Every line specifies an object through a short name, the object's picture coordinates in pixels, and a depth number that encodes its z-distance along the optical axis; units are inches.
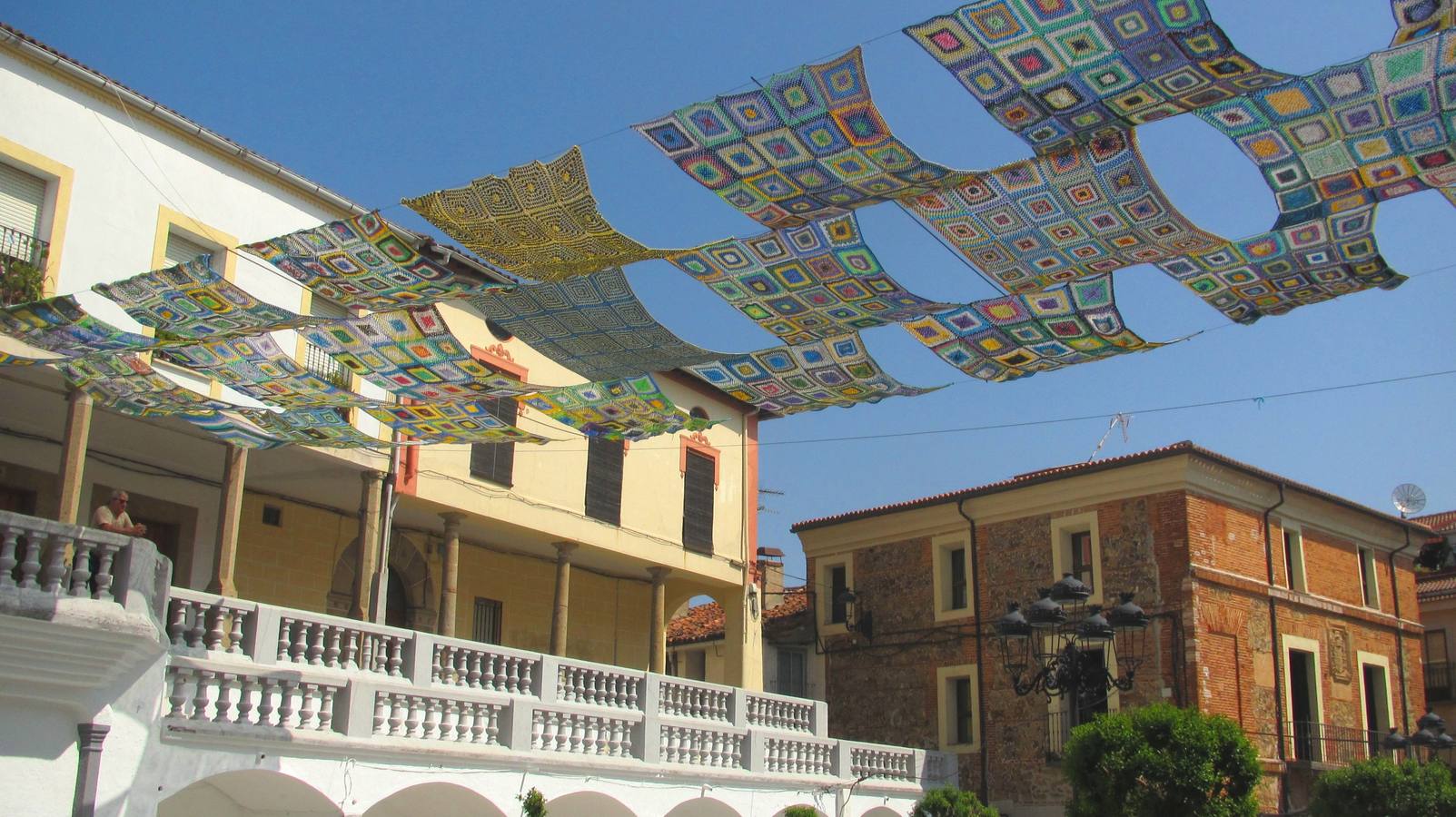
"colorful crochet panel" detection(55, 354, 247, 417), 478.9
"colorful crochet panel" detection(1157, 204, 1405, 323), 332.5
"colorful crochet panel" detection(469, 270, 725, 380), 399.9
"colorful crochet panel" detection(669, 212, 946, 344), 363.3
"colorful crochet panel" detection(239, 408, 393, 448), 502.3
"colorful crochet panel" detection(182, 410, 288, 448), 522.0
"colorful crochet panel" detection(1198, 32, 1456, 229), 284.2
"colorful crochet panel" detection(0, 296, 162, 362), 418.9
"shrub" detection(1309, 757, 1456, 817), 730.8
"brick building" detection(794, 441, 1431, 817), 877.8
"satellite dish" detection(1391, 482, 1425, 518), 1218.0
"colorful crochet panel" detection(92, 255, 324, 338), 398.0
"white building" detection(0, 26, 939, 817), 418.0
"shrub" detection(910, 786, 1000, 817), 764.6
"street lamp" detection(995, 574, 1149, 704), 559.5
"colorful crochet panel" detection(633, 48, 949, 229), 311.3
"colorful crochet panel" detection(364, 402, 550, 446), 489.4
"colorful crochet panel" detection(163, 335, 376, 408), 454.0
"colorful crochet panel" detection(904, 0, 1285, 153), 279.1
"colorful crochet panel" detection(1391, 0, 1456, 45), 270.2
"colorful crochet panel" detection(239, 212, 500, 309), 376.2
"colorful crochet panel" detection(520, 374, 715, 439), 455.2
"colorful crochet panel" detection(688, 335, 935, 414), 419.8
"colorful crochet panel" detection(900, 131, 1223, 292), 324.5
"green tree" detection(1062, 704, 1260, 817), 581.9
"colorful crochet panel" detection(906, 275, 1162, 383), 374.0
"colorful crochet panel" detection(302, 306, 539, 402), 434.6
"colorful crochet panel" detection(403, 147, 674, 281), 344.8
